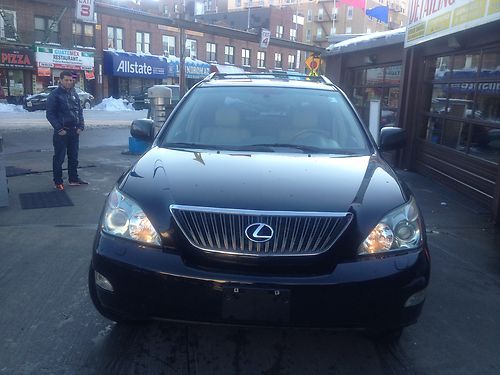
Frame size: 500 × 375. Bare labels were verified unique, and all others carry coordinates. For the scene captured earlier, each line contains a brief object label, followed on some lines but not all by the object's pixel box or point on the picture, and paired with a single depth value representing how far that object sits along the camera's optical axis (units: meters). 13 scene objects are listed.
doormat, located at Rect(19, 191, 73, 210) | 6.28
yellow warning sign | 14.33
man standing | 7.10
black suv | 2.41
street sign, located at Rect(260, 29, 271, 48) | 21.23
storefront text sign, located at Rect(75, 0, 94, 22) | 15.71
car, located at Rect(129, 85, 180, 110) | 34.22
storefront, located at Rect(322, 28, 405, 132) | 10.64
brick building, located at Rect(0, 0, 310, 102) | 33.12
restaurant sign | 33.58
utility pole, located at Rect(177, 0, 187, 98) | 17.80
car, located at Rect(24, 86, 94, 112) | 28.36
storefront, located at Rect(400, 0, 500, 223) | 6.83
